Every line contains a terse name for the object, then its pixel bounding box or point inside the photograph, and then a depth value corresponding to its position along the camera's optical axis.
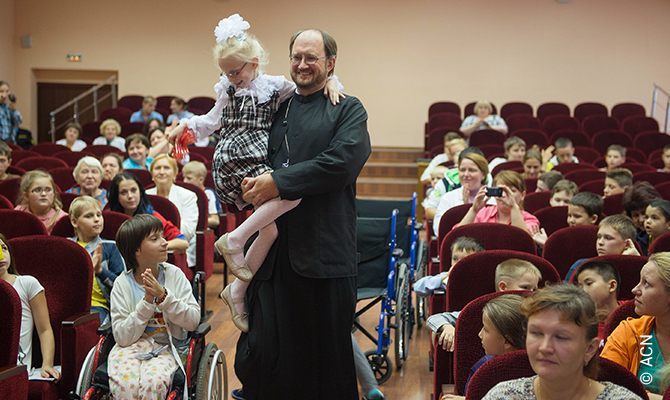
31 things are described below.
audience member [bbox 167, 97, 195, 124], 8.90
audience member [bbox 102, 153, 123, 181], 4.66
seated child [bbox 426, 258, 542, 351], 2.23
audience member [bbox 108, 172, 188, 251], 3.27
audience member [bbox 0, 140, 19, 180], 4.81
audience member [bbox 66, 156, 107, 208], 3.96
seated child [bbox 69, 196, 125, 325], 2.75
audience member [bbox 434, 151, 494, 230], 3.65
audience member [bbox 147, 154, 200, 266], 3.95
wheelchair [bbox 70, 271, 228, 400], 2.12
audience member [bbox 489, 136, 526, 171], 5.80
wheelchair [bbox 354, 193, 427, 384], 3.12
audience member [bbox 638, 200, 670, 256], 3.21
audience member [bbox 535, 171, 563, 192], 4.52
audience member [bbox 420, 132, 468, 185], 5.55
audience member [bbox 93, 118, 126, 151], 7.69
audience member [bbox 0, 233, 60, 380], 2.30
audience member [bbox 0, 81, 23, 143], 8.40
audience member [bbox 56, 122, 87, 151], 7.90
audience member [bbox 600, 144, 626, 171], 6.09
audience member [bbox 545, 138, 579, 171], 6.21
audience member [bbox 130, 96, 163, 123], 9.05
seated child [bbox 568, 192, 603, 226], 3.38
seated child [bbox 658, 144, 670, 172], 6.09
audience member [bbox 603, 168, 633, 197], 4.42
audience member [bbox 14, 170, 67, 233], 3.38
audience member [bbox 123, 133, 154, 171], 5.36
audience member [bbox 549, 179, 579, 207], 3.85
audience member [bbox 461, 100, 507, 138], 7.87
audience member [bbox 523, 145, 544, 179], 5.20
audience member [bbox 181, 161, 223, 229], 4.57
